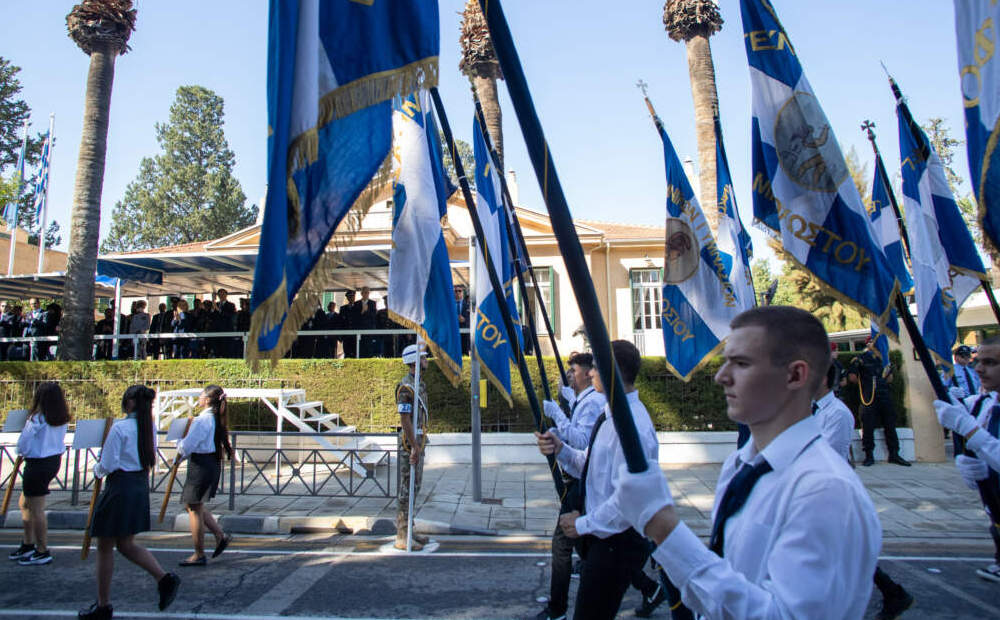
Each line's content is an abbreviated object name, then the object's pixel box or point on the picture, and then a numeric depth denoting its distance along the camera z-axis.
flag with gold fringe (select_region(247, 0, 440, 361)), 2.61
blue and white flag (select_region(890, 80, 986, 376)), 4.91
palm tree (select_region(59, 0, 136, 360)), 14.50
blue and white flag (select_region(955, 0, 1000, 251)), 2.97
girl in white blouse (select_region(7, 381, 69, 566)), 6.26
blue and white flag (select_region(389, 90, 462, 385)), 5.53
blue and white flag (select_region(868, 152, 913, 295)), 6.23
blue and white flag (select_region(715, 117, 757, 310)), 7.05
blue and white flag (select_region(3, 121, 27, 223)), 20.68
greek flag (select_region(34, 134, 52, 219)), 20.92
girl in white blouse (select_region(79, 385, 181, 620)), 4.58
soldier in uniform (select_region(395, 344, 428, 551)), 6.71
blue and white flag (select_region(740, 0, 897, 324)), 4.50
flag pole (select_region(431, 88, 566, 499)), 3.96
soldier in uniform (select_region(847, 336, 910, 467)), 11.93
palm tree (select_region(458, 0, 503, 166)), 16.81
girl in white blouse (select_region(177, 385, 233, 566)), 6.27
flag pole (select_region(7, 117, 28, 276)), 18.68
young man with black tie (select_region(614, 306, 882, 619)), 1.45
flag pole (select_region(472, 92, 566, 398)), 5.45
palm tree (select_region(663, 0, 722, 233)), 16.25
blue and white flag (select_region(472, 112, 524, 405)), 6.58
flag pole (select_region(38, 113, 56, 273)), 20.77
